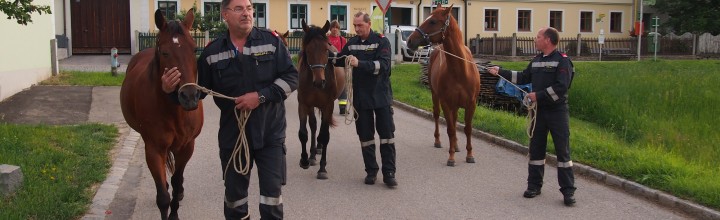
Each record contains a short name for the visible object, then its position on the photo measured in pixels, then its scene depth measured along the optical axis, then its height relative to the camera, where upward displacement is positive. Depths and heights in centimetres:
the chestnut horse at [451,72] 865 -30
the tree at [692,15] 3884 +193
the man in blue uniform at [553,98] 682 -47
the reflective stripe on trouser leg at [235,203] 494 -108
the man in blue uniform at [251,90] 471 -29
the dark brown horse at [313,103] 830 -65
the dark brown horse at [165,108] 459 -48
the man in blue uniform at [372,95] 749 -50
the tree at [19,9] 927 +50
